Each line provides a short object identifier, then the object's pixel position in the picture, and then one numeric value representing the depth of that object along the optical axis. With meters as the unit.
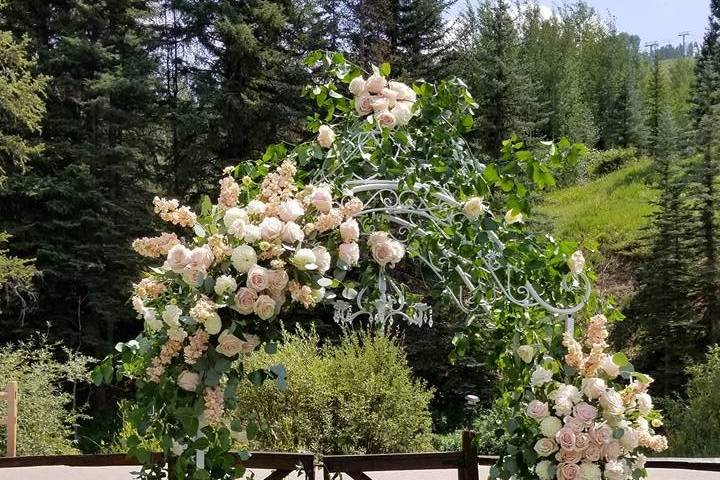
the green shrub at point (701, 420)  7.90
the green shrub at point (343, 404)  7.61
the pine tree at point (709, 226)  11.67
